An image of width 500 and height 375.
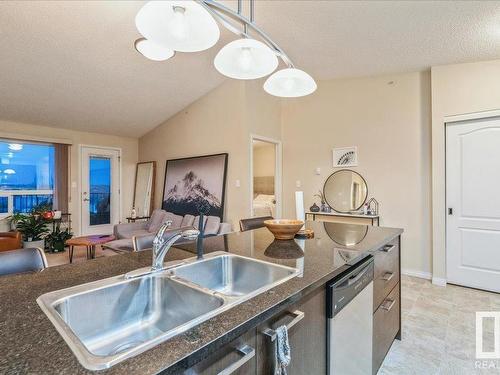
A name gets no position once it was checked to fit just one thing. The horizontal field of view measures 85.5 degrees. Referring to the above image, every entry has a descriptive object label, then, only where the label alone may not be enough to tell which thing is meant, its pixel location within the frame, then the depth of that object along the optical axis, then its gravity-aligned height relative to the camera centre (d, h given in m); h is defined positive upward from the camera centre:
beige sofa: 3.64 -0.62
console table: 3.88 -0.47
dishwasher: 1.13 -0.63
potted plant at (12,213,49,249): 4.57 -0.64
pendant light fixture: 1.21 +0.75
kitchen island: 0.55 -0.34
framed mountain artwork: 4.60 +0.07
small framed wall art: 4.18 +0.48
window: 4.86 +0.26
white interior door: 3.05 -0.20
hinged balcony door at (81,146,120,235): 5.77 +0.00
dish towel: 0.80 -0.49
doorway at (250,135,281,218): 5.99 +0.25
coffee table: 3.86 -0.77
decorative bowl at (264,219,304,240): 1.74 -0.27
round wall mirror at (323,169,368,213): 4.14 -0.06
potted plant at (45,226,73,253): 4.83 -0.91
